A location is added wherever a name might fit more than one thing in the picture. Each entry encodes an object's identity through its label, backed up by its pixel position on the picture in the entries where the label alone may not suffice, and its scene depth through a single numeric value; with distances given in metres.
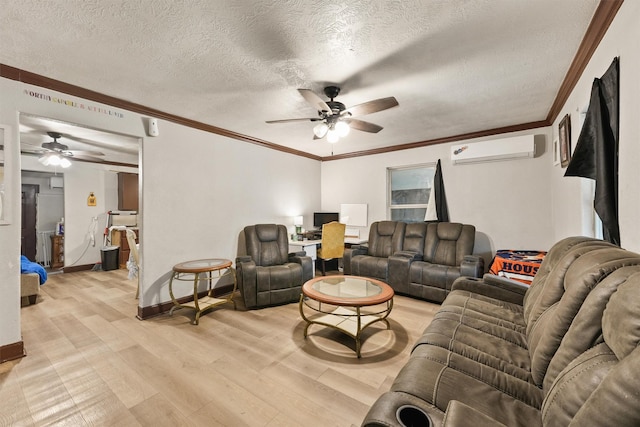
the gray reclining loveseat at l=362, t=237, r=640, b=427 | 0.72
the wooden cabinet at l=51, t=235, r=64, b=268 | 5.53
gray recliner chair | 3.34
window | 4.78
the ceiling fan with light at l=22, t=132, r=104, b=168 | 3.94
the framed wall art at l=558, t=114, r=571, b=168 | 2.60
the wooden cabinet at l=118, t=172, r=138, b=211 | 6.03
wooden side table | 3.03
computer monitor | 5.50
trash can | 5.45
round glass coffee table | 2.32
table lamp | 5.01
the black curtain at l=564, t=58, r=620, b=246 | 1.55
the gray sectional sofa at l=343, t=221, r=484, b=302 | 3.52
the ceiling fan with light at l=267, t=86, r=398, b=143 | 2.40
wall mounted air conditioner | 3.64
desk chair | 4.38
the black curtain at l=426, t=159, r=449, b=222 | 4.38
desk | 4.40
